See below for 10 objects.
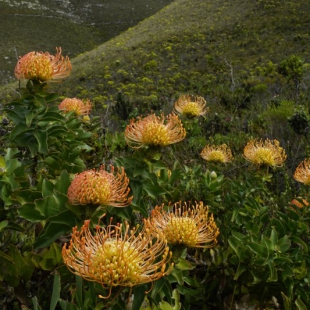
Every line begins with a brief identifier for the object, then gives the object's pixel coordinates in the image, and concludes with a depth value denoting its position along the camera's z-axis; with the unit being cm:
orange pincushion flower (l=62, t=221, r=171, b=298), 45
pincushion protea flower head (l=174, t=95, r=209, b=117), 117
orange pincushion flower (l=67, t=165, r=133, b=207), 55
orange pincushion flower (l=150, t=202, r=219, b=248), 58
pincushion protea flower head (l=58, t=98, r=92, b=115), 110
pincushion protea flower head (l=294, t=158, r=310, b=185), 85
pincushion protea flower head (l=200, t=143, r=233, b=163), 111
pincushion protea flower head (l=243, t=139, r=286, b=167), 96
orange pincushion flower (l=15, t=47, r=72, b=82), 72
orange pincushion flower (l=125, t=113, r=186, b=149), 70
